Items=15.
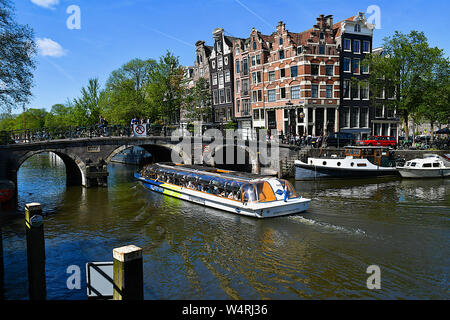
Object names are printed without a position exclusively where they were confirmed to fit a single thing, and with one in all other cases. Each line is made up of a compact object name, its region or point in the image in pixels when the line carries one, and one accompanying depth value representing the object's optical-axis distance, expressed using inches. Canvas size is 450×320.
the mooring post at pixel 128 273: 227.3
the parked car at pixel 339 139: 1339.8
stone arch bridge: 980.3
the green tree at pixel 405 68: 1338.6
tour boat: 692.1
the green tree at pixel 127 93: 1861.5
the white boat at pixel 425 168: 1156.5
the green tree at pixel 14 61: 831.7
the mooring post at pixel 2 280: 406.7
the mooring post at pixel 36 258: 367.2
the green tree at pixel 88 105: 2208.9
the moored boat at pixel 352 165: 1175.0
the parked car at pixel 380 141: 1327.5
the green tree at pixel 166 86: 1683.1
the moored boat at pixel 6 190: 861.9
